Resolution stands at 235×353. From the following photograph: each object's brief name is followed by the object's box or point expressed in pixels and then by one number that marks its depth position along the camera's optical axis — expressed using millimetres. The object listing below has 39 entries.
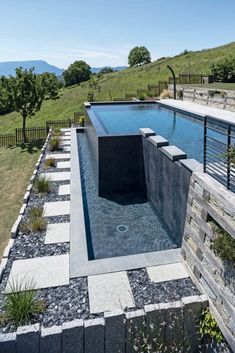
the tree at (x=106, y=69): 83638
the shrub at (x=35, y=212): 7505
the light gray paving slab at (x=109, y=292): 4711
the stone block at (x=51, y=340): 4059
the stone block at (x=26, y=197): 8477
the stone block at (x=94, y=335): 4191
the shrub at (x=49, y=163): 11428
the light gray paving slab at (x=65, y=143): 14945
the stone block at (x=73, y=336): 4129
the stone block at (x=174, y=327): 4441
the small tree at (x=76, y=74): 67625
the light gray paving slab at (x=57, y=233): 6566
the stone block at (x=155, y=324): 4371
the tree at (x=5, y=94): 17406
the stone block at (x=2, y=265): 5551
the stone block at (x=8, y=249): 6027
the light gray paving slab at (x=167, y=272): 5347
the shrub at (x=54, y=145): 13781
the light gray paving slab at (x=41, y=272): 5270
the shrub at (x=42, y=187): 9102
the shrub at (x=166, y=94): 24866
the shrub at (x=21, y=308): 4375
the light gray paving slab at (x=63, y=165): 11425
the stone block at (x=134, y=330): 4309
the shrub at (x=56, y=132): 17080
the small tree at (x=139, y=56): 81125
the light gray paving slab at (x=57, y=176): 10086
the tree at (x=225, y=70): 26444
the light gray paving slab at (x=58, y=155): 12596
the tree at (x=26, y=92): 17234
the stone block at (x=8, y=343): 3971
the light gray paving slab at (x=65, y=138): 16056
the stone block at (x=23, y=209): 7762
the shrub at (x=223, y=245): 4121
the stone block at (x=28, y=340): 4020
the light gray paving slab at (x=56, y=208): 7782
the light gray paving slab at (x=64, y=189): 8989
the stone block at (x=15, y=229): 6691
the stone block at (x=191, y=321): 4551
